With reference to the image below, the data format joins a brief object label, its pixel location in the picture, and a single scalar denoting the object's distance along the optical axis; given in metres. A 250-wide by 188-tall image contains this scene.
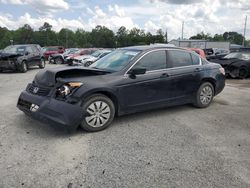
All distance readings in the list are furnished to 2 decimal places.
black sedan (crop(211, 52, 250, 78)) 9.56
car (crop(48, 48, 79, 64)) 18.41
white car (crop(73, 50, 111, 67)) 13.07
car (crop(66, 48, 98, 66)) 16.60
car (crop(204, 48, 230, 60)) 18.02
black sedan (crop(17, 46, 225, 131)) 3.37
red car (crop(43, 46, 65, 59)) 21.57
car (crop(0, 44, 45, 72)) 10.98
